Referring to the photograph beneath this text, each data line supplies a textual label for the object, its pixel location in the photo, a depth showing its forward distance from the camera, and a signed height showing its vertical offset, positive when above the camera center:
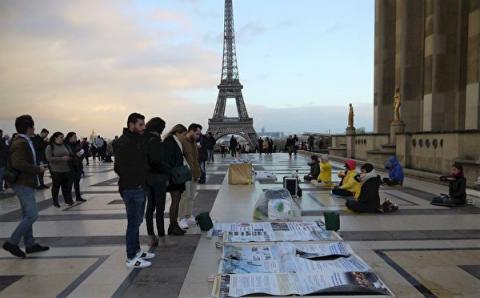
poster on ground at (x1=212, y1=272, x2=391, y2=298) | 4.34 -1.53
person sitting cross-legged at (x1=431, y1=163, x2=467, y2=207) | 9.56 -1.13
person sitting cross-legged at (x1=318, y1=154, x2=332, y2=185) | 13.49 -1.08
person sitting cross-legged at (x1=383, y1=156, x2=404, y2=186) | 13.22 -1.11
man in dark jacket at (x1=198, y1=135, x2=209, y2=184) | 14.65 -0.73
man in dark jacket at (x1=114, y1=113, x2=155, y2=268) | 5.37 -0.46
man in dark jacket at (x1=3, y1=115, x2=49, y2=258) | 5.87 -0.50
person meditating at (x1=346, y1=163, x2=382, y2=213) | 8.86 -1.18
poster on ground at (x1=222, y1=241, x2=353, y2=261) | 5.44 -1.48
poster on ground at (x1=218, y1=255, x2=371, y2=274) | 4.94 -1.50
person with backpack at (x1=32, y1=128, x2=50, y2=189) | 13.61 -0.22
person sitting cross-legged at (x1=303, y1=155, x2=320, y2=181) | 14.57 -1.12
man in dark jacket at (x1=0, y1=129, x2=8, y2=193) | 12.52 -0.43
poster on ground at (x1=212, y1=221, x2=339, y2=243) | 6.40 -1.49
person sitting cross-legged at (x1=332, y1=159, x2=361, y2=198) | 10.91 -1.18
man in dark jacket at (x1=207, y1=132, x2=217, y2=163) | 24.67 -0.43
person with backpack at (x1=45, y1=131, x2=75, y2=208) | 10.07 -0.65
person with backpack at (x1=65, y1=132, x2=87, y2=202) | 10.73 -0.50
